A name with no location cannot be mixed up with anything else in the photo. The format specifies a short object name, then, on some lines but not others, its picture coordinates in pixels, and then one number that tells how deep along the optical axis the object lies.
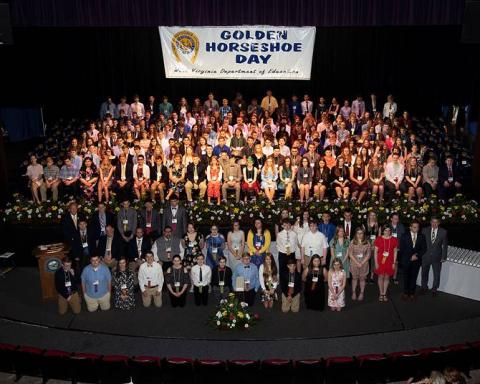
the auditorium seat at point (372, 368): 8.51
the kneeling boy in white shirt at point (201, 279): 10.88
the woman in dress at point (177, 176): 13.48
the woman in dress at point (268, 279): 10.77
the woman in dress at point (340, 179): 13.33
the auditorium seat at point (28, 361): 8.70
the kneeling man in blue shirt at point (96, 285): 10.70
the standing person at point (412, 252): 10.96
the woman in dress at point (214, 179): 13.28
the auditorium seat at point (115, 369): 8.52
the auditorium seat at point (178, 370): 8.46
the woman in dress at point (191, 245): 11.20
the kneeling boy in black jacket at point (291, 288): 10.66
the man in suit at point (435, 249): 11.04
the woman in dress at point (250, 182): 13.42
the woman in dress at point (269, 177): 13.27
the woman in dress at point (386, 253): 10.93
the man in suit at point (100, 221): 11.77
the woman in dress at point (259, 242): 11.37
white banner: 16.50
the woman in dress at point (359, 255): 10.98
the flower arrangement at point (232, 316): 10.27
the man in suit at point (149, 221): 12.05
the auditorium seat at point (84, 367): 8.57
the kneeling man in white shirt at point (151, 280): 10.87
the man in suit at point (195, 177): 13.48
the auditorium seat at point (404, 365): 8.57
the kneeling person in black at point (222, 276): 10.88
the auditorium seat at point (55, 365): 8.65
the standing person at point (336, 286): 10.66
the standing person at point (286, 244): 11.42
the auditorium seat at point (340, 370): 8.44
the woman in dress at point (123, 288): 10.83
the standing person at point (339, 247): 11.06
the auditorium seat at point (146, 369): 8.50
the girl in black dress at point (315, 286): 10.67
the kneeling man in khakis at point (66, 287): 10.60
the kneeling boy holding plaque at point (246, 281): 10.91
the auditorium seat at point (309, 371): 8.41
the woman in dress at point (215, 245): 11.36
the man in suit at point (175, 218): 11.94
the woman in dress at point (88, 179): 13.52
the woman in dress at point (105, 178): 13.49
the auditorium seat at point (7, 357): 8.75
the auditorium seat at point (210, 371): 8.35
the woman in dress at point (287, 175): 13.34
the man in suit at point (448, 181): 13.37
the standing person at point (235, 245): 11.47
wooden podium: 11.36
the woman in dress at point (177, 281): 10.88
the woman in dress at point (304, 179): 13.22
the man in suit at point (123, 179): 13.63
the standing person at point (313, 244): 11.27
